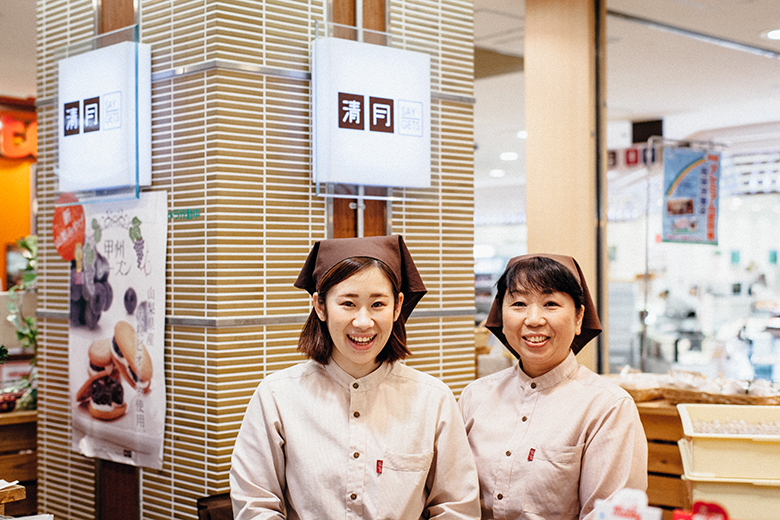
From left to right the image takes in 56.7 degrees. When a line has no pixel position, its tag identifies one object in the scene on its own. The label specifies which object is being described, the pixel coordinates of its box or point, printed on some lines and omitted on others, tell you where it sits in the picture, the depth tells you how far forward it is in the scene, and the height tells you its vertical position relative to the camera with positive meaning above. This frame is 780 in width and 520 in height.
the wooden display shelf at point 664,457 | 3.51 -1.02
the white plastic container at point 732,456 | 2.23 -0.65
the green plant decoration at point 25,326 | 4.17 -0.46
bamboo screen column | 2.96 +0.18
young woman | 1.95 -0.49
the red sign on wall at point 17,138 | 8.52 +1.33
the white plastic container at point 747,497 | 2.20 -0.76
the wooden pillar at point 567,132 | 4.76 +0.78
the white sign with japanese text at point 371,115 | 3.10 +0.60
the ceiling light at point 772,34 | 6.05 +1.82
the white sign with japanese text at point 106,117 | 3.08 +0.58
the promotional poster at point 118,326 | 3.14 -0.35
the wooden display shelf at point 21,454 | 3.97 -1.14
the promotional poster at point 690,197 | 6.12 +0.45
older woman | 1.98 -0.49
